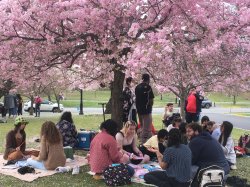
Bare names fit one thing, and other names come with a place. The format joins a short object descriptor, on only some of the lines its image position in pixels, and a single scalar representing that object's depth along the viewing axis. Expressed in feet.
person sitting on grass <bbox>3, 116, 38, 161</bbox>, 28.89
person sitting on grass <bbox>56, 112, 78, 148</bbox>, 32.45
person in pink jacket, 24.40
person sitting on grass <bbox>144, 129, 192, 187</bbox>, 20.98
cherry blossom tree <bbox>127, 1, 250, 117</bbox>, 25.05
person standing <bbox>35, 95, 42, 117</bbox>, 88.41
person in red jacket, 43.93
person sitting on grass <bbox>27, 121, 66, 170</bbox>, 26.68
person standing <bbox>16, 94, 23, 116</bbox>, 80.74
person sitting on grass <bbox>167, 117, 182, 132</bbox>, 33.72
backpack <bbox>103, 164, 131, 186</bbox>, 23.29
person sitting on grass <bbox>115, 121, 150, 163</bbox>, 29.14
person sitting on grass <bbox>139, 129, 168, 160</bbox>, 28.96
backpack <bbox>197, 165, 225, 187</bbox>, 20.07
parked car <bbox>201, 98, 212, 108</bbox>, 161.07
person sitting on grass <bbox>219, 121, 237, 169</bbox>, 28.37
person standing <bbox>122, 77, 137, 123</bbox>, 36.36
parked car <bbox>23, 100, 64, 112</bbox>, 125.49
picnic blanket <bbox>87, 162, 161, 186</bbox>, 24.72
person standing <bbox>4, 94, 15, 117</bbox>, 71.65
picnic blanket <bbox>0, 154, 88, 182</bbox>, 24.94
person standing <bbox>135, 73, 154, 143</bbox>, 34.67
